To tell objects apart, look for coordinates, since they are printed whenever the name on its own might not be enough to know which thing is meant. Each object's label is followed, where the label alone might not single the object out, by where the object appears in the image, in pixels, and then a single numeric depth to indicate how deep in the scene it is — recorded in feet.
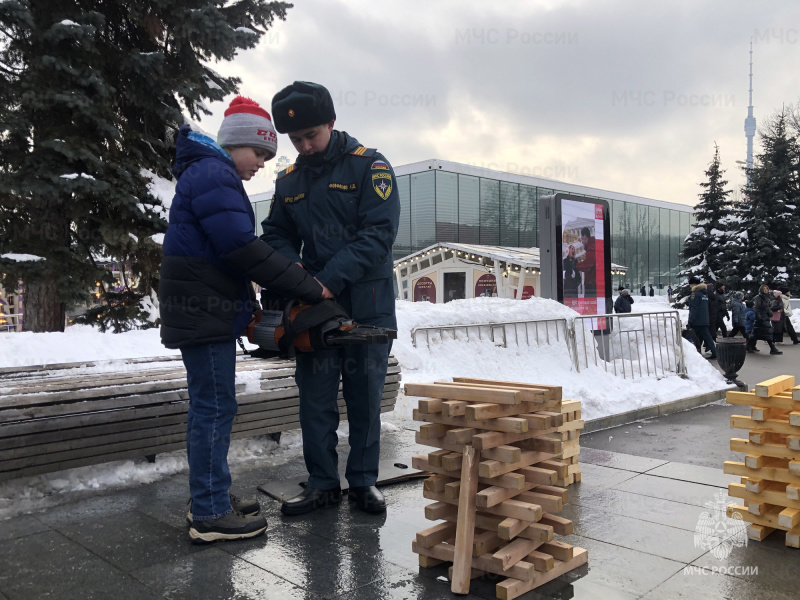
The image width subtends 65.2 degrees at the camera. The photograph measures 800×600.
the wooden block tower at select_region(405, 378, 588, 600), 8.81
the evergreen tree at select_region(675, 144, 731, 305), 106.01
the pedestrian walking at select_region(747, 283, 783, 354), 55.42
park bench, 11.97
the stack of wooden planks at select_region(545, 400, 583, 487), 14.23
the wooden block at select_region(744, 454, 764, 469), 11.08
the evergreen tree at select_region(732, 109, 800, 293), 101.93
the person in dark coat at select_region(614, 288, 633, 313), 67.62
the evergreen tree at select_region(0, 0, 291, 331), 27.43
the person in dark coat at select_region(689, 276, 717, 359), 45.73
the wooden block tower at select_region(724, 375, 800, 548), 10.69
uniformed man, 11.97
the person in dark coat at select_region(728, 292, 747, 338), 62.49
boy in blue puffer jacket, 10.21
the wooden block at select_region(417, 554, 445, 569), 9.41
